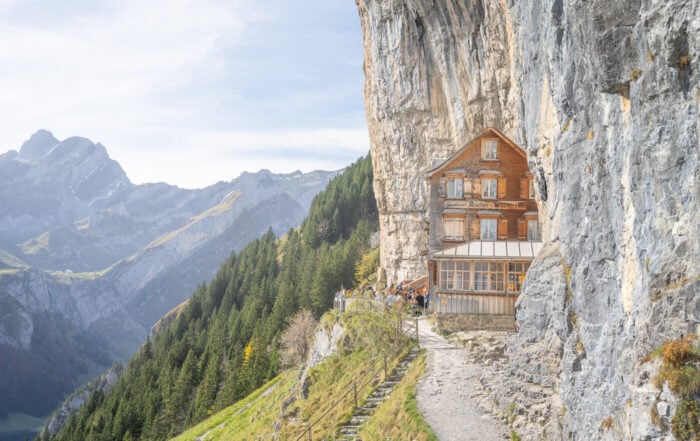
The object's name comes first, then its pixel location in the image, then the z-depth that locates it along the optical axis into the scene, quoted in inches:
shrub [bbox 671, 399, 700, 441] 466.9
